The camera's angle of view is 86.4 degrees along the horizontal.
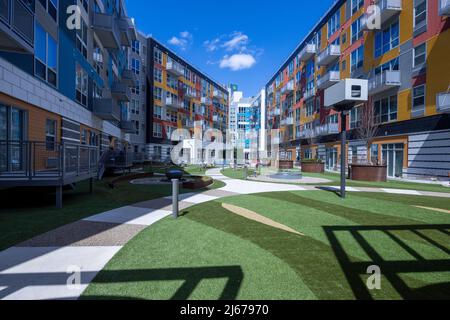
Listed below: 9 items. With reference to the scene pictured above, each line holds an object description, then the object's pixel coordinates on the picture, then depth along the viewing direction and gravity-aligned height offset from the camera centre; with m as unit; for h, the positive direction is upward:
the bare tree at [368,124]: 23.34 +3.40
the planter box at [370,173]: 18.16 -1.10
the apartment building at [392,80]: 18.73 +7.32
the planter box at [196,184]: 12.65 -1.51
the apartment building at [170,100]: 46.34 +12.75
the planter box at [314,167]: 26.12 -1.01
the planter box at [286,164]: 31.12 -0.89
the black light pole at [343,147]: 9.80 +0.47
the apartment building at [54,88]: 8.18 +3.93
